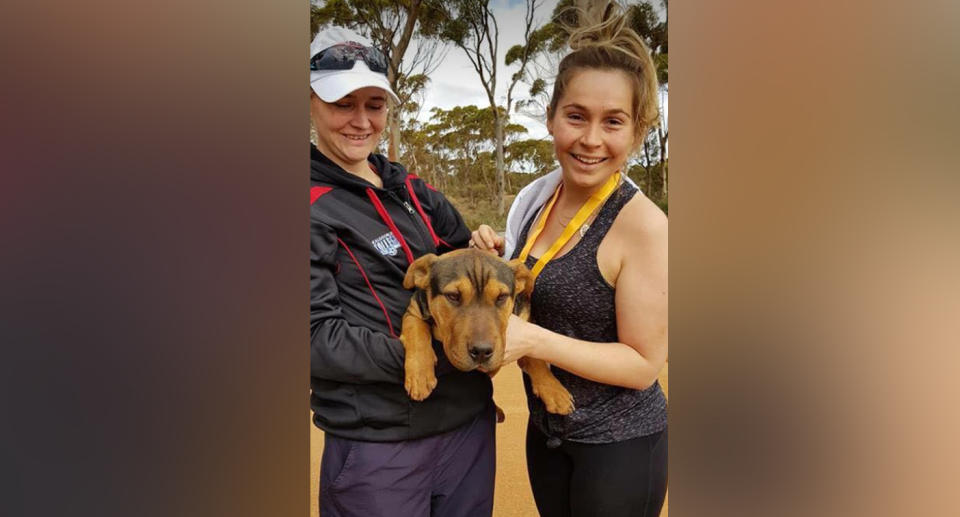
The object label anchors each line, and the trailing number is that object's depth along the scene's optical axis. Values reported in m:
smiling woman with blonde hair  1.71
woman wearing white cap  1.66
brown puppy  1.60
